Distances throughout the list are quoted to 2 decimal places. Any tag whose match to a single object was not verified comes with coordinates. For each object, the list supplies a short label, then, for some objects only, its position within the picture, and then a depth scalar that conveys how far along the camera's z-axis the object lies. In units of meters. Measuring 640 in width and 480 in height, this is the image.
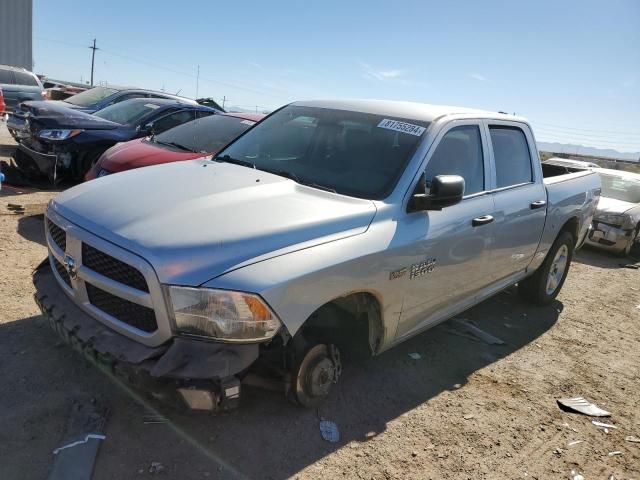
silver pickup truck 2.45
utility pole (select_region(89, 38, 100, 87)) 72.38
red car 5.93
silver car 9.15
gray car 16.34
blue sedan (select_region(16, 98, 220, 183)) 7.25
